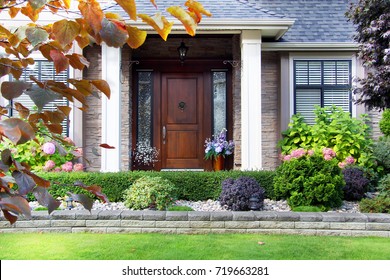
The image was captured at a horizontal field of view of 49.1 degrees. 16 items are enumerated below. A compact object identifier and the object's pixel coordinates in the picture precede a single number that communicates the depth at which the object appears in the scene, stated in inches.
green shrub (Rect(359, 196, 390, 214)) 227.1
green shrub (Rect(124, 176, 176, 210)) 225.8
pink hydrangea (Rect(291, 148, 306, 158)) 307.9
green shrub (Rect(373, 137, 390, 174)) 315.9
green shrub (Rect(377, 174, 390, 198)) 247.0
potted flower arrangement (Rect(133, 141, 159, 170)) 376.2
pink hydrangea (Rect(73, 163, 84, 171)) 306.2
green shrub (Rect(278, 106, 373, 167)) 319.3
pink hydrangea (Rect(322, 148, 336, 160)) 308.4
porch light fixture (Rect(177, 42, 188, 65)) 350.9
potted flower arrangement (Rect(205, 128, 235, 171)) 361.1
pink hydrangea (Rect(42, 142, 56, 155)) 285.3
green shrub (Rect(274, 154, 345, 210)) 232.1
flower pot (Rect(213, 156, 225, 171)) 364.8
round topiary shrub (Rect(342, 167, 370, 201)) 264.5
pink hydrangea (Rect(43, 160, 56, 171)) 295.1
